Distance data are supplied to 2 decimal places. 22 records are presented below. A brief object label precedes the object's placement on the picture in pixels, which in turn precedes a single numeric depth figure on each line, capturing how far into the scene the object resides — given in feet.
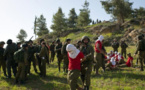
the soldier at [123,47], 52.16
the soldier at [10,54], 28.27
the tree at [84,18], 183.95
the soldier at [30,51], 31.07
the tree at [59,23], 166.09
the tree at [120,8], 135.33
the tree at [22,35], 227.40
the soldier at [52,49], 48.32
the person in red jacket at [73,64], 16.76
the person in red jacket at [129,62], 36.58
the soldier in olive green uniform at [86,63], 19.04
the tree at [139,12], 171.17
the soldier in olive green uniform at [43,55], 28.48
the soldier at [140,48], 29.09
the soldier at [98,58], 29.14
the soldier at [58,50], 34.63
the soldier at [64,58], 30.48
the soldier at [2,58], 30.25
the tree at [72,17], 228.43
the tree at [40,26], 194.18
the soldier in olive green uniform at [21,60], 25.14
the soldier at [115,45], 53.62
